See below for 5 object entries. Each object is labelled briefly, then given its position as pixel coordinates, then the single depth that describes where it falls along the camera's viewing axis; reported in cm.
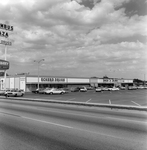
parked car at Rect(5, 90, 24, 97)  3631
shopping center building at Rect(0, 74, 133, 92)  6142
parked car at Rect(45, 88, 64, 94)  4466
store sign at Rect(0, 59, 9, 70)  4194
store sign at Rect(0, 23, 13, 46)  4538
